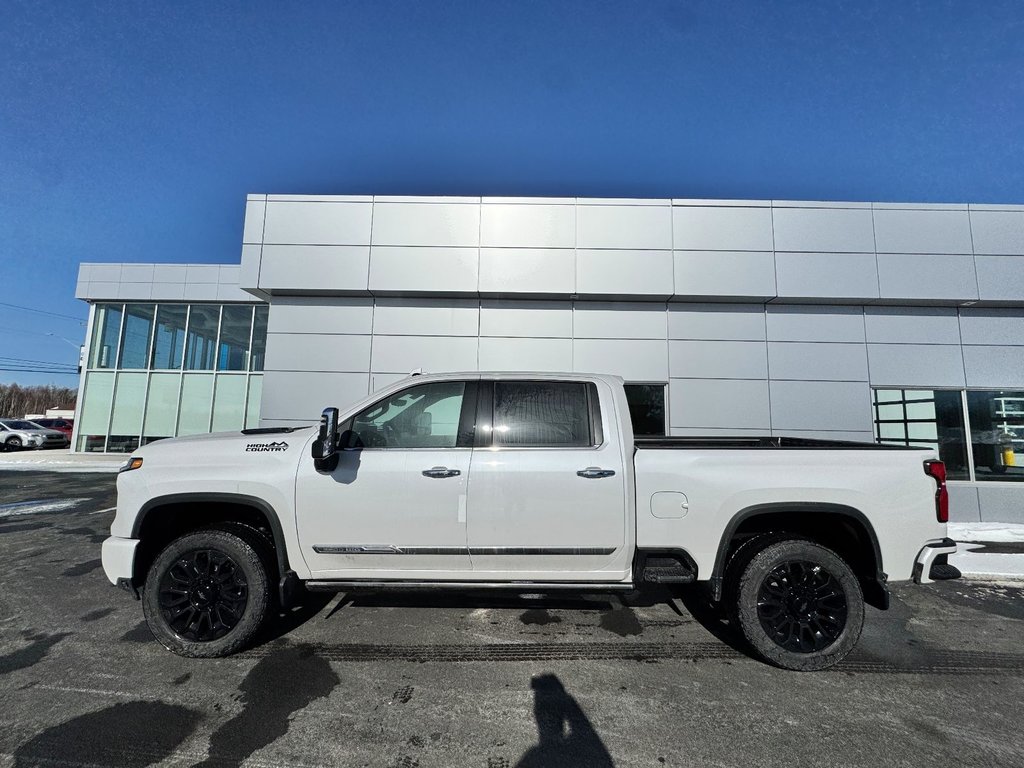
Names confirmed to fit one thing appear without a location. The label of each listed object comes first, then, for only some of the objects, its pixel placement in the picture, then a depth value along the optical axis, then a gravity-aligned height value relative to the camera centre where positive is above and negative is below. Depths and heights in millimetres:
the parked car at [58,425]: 26062 +581
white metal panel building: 8875 +2809
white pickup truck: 3320 -611
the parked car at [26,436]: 21812 -97
